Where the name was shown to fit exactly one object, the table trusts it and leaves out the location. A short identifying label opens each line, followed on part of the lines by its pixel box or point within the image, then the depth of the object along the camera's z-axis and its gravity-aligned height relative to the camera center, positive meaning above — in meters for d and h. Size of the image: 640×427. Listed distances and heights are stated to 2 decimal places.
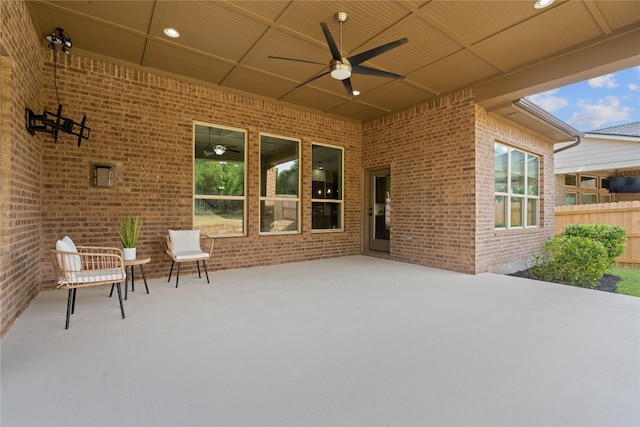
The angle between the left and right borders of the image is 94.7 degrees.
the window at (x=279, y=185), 6.08 +0.62
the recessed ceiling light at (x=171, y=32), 3.71 +2.32
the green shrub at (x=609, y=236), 6.12 -0.48
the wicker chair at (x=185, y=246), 4.39 -0.51
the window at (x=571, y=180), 10.88 +1.24
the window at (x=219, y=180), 5.32 +0.64
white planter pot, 3.88 -0.53
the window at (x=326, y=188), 6.87 +0.63
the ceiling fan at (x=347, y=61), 3.14 +1.79
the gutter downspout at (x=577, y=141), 7.32 +1.83
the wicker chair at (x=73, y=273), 2.84 -0.60
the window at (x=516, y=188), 6.15 +0.58
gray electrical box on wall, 4.35 +0.58
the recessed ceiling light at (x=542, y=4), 3.15 +2.27
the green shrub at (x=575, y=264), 5.02 -0.87
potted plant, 3.90 -0.31
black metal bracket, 3.40 +1.14
